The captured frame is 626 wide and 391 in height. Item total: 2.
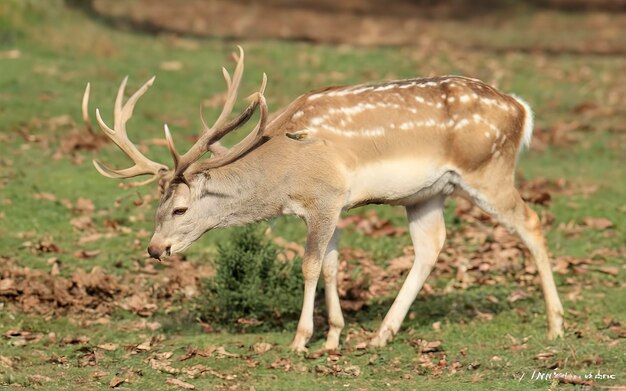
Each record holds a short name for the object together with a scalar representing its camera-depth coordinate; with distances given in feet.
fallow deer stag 61.46
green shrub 67.21
